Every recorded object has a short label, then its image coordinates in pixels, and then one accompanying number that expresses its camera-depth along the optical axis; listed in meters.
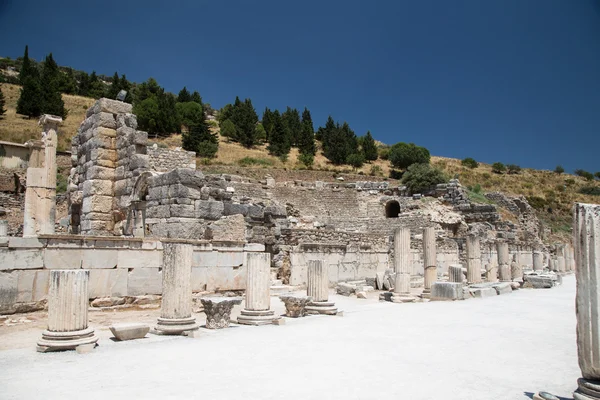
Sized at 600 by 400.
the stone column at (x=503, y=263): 21.16
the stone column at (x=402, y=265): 14.08
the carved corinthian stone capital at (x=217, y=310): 8.25
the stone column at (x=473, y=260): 18.28
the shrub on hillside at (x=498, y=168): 68.00
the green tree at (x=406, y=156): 58.84
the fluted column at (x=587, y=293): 3.95
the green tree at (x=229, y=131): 60.44
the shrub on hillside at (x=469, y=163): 68.96
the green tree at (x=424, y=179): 38.66
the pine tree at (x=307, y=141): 61.34
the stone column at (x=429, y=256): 15.48
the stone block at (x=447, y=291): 14.26
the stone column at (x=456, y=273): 16.27
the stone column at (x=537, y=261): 27.53
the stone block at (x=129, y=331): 6.85
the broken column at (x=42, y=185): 12.00
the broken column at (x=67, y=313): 6.13
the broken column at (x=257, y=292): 8.95
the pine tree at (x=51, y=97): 47.56
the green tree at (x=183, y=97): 70.23
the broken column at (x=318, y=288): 10.33
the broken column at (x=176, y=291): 7.61
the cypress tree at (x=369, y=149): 64.12
